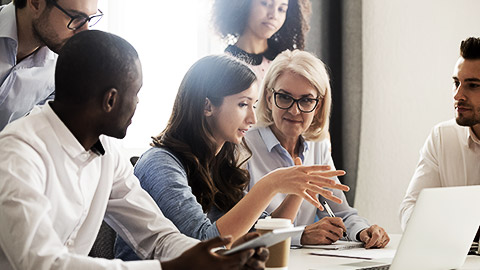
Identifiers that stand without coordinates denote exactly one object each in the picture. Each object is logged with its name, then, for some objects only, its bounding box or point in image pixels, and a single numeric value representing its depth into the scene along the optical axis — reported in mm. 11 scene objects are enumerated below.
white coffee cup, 1352
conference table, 1596
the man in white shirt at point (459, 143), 2551
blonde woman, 2500
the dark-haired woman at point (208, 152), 1827
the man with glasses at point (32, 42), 1922
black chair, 1884
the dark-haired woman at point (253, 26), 3488
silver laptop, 1396
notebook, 1979
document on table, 1792
